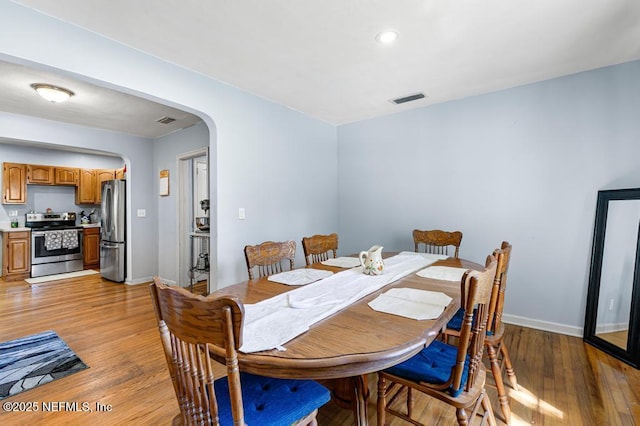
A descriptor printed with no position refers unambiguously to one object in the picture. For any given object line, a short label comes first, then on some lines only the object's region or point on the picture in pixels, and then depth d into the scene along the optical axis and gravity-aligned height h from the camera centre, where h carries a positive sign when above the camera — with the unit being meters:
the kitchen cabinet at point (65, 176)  5.55 +0.29
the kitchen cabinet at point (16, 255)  4.90 -1.16
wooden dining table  0.90 -0.51
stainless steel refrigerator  4.76 -0.67
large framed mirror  2.28 -0.61
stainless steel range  5.20 -1.01
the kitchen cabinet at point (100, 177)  6.11 +0.32
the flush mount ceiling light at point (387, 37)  2.04 +1.20
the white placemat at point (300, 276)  1.78 -0.52
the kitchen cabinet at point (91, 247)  5.83 -1.16
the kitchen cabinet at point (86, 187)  5.89 +0.08
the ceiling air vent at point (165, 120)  3.86 +1.01
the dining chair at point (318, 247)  2.50 -0.44
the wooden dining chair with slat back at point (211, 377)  0.73 -0.54
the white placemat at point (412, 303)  1.26 -0.49
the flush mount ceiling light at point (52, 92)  2.81 +0.98
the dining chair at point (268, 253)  2.01 -0.43
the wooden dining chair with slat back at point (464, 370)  1.07 -0.74
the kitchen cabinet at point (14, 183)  5.03 +0.10
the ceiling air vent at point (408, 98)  3.20 +1.19
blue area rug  2.08 -1.41
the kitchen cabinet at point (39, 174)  5.25 +0.28
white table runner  1.03 -0.50
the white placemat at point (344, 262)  2.24 -0.52
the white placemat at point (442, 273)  1.87 -0.49
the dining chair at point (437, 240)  2.88 -0.40
